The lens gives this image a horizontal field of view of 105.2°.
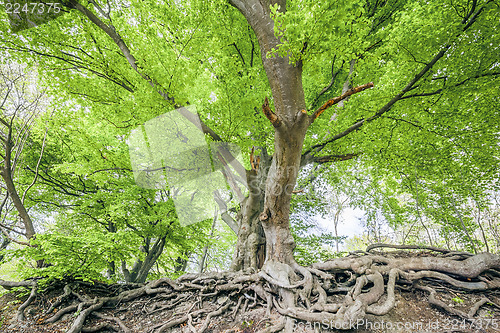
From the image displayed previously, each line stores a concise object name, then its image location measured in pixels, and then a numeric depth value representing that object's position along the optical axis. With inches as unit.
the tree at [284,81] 120.0
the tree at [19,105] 153.3
